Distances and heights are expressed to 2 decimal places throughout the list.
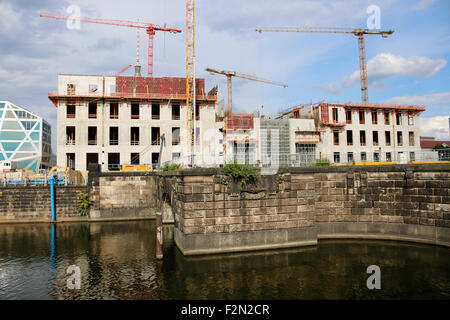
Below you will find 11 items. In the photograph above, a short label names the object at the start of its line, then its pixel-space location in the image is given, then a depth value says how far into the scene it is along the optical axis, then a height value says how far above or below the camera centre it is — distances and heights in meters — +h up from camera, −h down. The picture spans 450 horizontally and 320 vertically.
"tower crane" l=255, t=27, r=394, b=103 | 79.81 +36.46
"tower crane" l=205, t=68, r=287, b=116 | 76.79 +26.07
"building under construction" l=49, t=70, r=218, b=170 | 47.12 +9.19
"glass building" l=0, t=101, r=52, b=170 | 82.38 +11.59
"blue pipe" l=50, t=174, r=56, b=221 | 34.81 -2.20
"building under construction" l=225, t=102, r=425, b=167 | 51.38 +7.61
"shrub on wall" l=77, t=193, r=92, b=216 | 35.38 -3.50
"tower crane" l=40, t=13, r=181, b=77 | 70.88 +35.21
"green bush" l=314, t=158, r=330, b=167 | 25.03 +0.72
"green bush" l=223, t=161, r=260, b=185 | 19.95 +0.05
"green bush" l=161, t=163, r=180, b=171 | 25.92 +0.62
